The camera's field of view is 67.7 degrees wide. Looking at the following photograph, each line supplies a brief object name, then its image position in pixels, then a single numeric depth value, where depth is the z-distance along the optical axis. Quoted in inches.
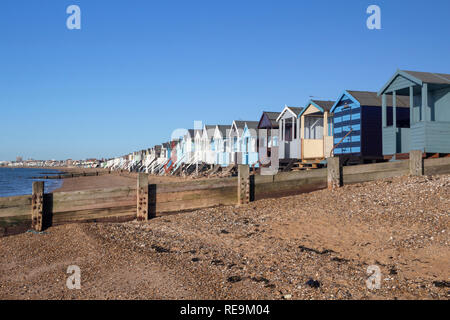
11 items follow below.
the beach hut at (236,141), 1150.8
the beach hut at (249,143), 1101.1
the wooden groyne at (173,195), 319.6
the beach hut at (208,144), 1437.0
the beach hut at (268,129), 966.8
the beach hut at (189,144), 1658.5
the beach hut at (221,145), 1298.0
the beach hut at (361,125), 665.6
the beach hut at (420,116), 527.2
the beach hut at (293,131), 792.3
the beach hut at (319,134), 757.9
